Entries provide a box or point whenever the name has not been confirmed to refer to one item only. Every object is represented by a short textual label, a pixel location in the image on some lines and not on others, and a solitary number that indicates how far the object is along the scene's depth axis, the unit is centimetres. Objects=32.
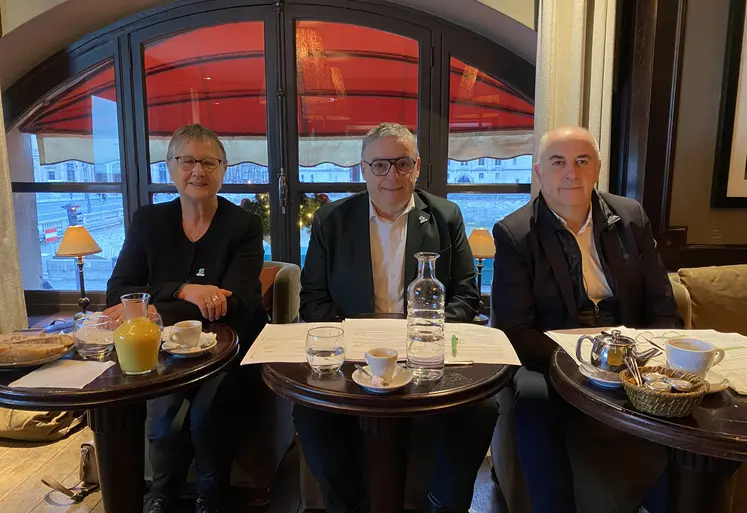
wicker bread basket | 101
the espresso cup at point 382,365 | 116
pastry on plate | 134
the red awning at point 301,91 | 366
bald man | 170
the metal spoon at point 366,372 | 116
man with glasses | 179
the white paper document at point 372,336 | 136
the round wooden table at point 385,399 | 112
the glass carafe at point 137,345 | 129
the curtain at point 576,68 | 267
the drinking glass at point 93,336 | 142
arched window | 361
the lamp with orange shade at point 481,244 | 302
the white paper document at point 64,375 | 124
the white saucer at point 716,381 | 112
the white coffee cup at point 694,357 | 116
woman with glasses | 170
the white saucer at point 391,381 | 113
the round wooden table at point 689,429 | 97
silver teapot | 120
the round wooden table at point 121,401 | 121
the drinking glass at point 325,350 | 124
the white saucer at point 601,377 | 117
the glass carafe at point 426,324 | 125
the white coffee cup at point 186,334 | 146
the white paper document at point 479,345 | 134
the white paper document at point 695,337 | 121
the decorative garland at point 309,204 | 380
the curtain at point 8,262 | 310
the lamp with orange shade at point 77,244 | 320
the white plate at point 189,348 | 142
